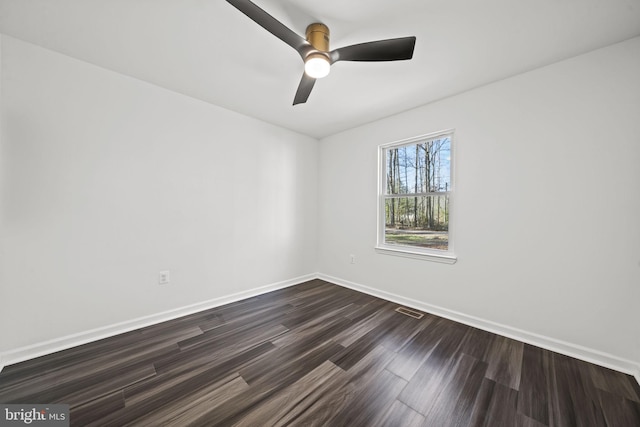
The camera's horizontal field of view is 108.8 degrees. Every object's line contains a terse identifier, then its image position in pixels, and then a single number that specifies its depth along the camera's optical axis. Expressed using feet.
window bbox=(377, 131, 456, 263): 8.86
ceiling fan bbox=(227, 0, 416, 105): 4.69
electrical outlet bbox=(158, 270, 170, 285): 7.95
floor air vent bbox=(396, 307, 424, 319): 8.45
